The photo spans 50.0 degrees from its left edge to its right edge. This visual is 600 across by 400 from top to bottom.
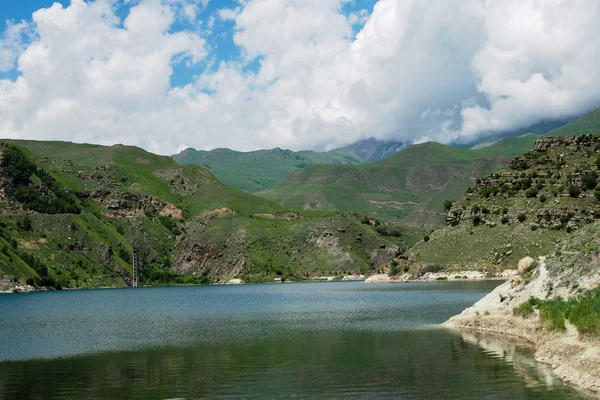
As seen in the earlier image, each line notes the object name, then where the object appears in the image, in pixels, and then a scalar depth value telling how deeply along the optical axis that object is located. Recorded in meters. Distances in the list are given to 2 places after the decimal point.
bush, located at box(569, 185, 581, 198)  174.25
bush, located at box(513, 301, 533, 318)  58.07
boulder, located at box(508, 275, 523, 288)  65.11
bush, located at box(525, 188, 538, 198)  185.88
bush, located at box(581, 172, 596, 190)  175.12
